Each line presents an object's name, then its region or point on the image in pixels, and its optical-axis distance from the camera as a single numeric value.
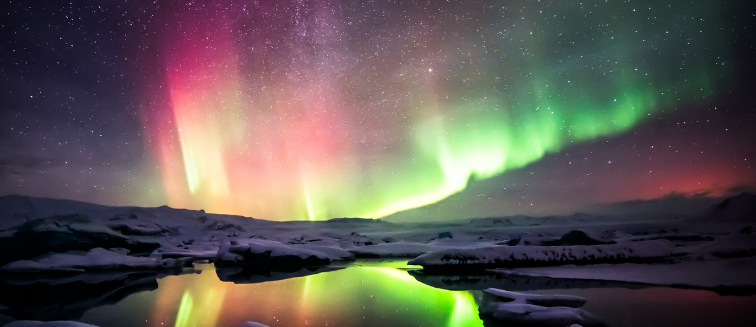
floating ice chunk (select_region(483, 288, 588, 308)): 5.46
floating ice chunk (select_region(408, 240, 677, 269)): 12.00
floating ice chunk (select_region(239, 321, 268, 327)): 4.20
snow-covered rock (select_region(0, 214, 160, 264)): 16.00
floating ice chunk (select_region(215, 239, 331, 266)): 15.20
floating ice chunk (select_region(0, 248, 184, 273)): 13.52
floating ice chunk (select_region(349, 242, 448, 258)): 19.56
